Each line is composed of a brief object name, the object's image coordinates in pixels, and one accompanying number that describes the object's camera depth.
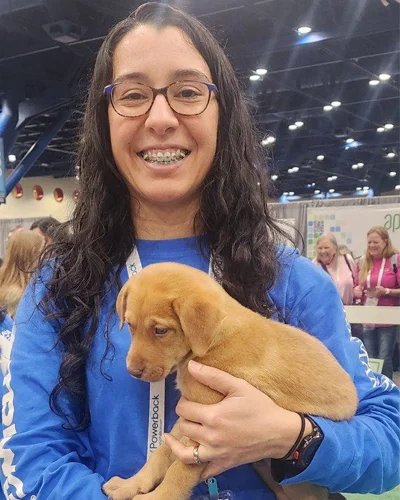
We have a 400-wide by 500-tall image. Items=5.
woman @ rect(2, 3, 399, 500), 1.33
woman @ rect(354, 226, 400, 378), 6.65
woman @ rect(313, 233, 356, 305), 6.82
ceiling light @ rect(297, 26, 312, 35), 9.81
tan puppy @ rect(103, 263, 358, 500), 1.39
